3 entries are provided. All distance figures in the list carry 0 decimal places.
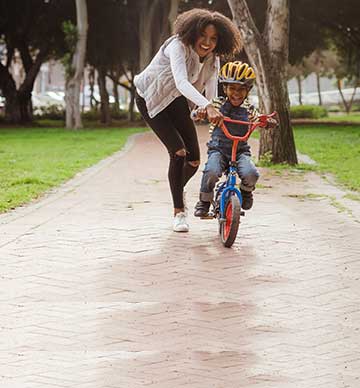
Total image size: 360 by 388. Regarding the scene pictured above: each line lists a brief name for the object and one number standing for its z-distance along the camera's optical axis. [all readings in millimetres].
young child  8055
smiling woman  7992
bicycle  7871
